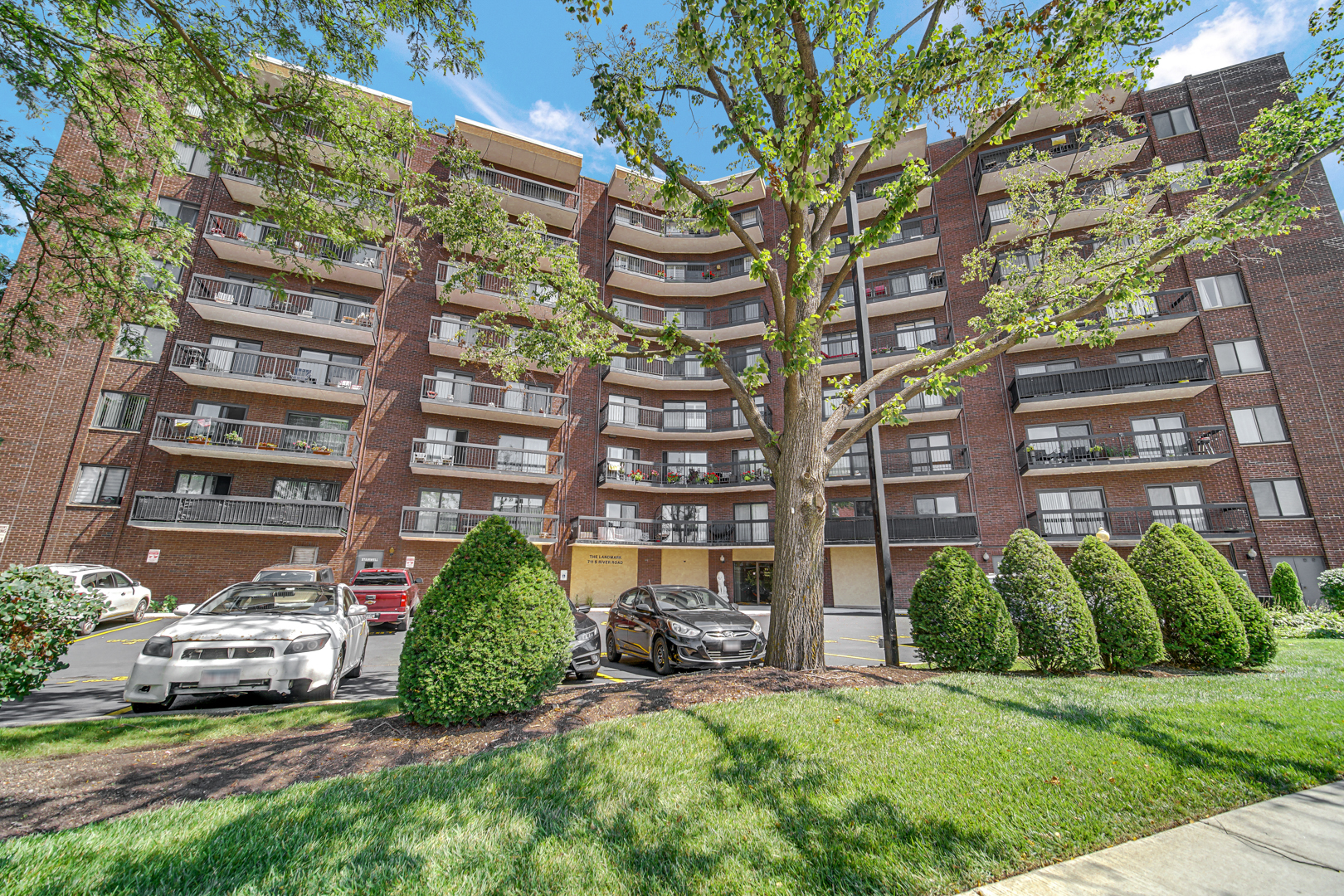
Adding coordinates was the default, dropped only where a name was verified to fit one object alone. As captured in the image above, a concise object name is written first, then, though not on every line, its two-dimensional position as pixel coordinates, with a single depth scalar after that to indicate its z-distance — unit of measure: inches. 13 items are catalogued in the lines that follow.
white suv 526.9
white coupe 212.4
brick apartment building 694.5
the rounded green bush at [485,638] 184.7
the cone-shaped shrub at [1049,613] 276.4
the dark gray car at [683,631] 335.3
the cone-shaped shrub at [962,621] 277.1
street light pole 304.8
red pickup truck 546.5
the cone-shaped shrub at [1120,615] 280.4
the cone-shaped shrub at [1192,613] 292.4
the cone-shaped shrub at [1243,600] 299.2
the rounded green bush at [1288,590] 612.5
